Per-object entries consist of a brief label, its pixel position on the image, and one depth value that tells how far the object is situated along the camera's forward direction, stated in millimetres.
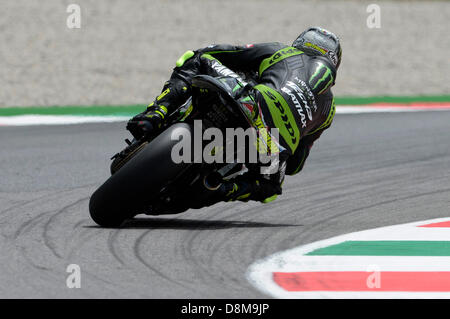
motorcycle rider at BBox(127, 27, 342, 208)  13039
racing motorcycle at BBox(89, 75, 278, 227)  12266
